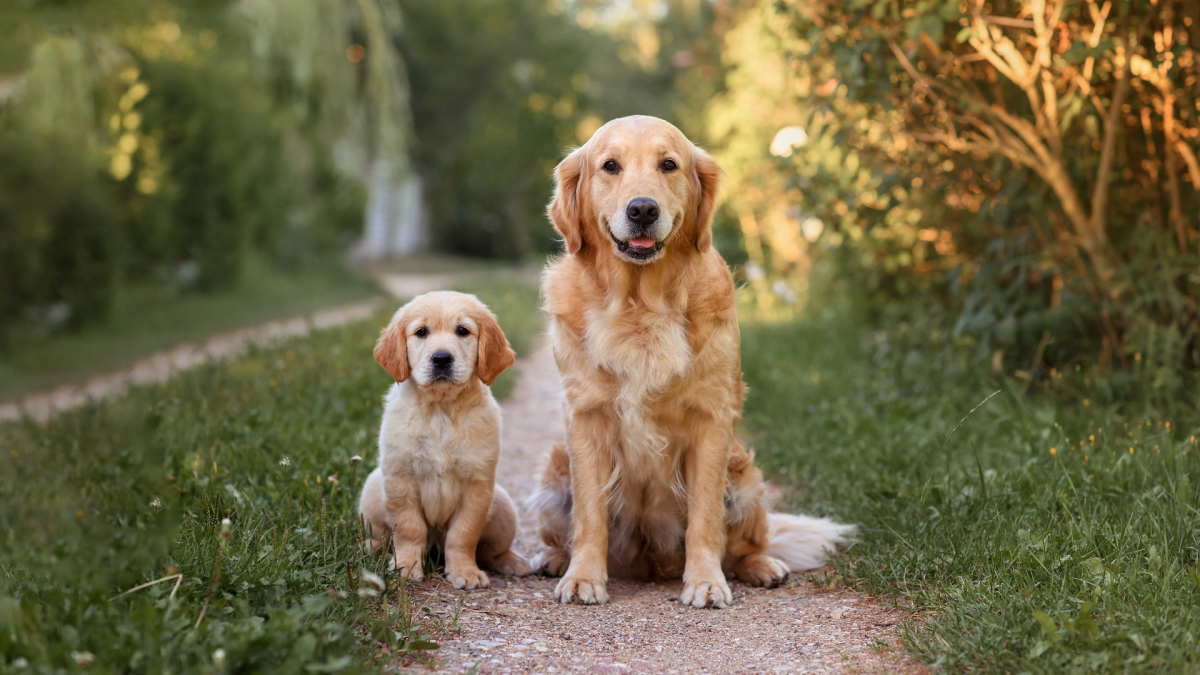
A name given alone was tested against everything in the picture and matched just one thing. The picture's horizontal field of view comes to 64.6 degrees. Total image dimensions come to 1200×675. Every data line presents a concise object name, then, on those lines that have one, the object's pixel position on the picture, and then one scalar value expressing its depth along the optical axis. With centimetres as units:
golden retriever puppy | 342
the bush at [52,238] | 953
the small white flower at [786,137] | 955
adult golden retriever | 338
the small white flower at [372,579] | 245
